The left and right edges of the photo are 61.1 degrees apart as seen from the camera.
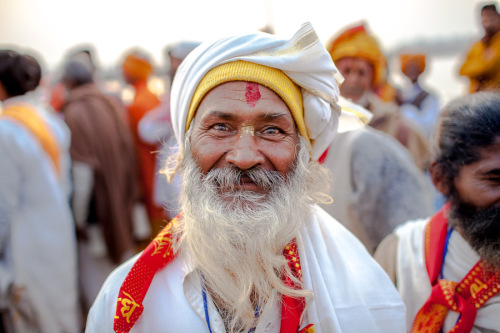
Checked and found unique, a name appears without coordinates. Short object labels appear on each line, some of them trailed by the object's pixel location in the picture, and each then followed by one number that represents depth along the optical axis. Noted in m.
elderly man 1.59
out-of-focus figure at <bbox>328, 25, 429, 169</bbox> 3.43
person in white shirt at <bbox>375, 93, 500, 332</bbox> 1.75
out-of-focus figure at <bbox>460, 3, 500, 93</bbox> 3.18
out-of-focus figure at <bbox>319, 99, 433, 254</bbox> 2.64
